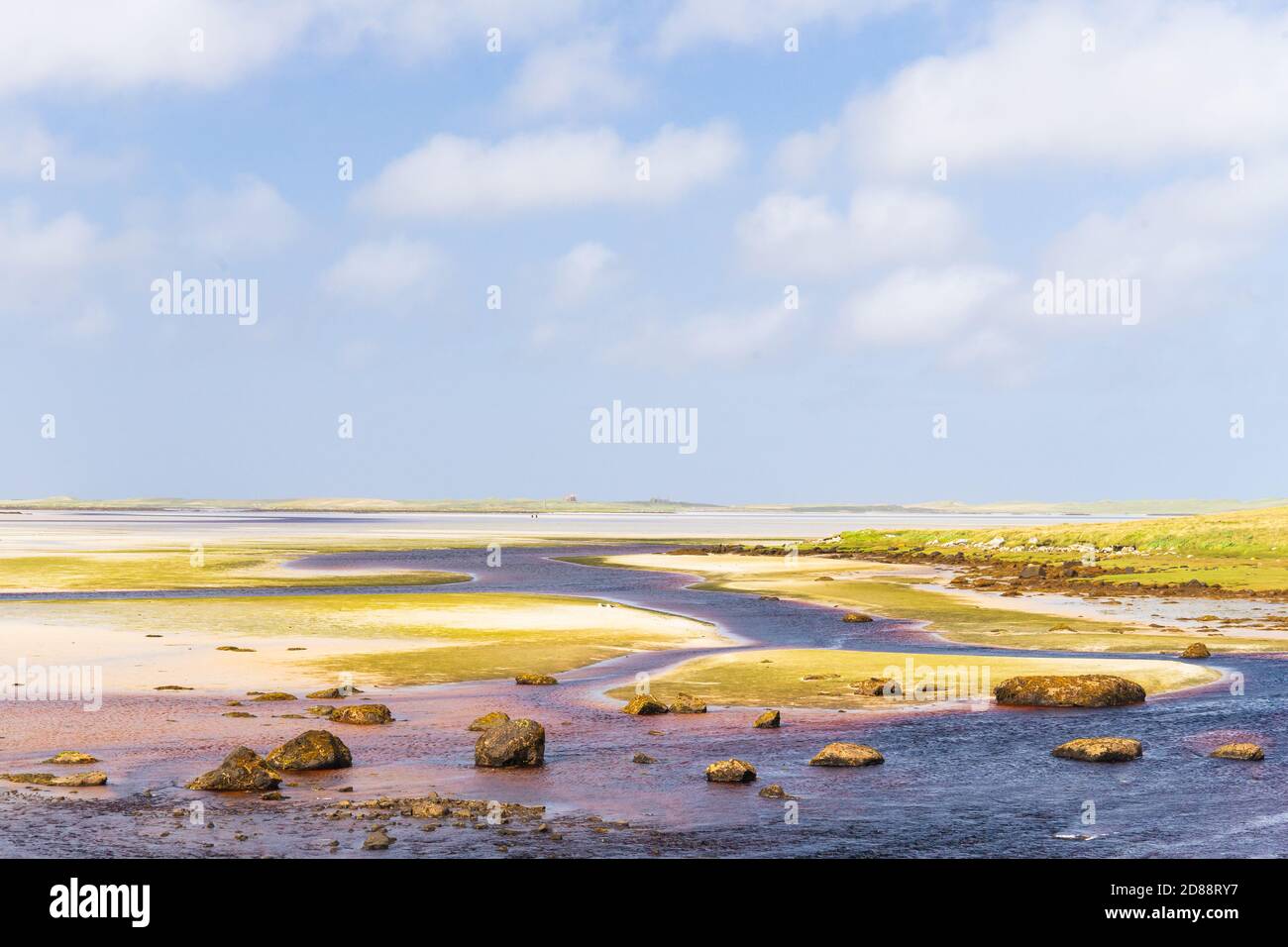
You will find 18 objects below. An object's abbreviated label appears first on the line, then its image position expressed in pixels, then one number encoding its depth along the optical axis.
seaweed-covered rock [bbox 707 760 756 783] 20.41
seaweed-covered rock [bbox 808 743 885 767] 21.70
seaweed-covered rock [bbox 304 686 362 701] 29.12
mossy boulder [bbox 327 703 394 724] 25.77
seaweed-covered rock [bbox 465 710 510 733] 24.99
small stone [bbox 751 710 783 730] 25.69
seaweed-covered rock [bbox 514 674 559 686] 32.41
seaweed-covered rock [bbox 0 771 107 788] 19.58
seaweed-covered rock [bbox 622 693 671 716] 27.30
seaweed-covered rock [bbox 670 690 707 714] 27.69
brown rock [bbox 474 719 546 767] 21.48
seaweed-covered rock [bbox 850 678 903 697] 30.09
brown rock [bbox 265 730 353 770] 20.78
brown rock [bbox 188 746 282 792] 19.20
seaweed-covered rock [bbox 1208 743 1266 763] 22.12
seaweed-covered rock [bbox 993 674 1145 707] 28.48
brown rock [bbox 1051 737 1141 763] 22.17
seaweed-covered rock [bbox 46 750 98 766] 21.14
